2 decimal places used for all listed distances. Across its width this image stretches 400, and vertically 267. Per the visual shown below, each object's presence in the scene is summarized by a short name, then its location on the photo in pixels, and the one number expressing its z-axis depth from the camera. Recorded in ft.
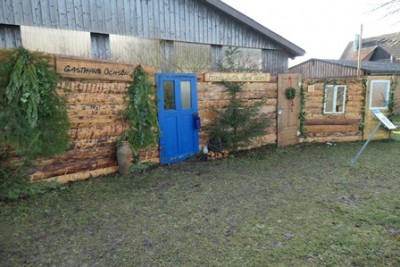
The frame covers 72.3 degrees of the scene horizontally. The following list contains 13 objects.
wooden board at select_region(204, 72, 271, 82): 22.13
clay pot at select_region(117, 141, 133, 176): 17.60
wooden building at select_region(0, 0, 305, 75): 24.91
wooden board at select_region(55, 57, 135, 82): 14.90
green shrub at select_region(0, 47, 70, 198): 12.99
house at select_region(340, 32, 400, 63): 92.21
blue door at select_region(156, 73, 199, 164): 20.10
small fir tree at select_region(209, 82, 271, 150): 21.81
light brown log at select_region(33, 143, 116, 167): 14.88
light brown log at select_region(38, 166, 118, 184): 15.54
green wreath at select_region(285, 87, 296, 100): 25.71
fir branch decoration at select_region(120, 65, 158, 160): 18.13
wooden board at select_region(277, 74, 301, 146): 25.70
